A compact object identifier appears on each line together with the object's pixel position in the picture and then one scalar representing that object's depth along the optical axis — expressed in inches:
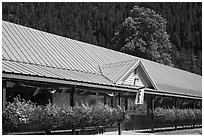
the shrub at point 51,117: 514.6
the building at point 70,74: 605.6
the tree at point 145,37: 1822.1
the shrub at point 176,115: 866.0
